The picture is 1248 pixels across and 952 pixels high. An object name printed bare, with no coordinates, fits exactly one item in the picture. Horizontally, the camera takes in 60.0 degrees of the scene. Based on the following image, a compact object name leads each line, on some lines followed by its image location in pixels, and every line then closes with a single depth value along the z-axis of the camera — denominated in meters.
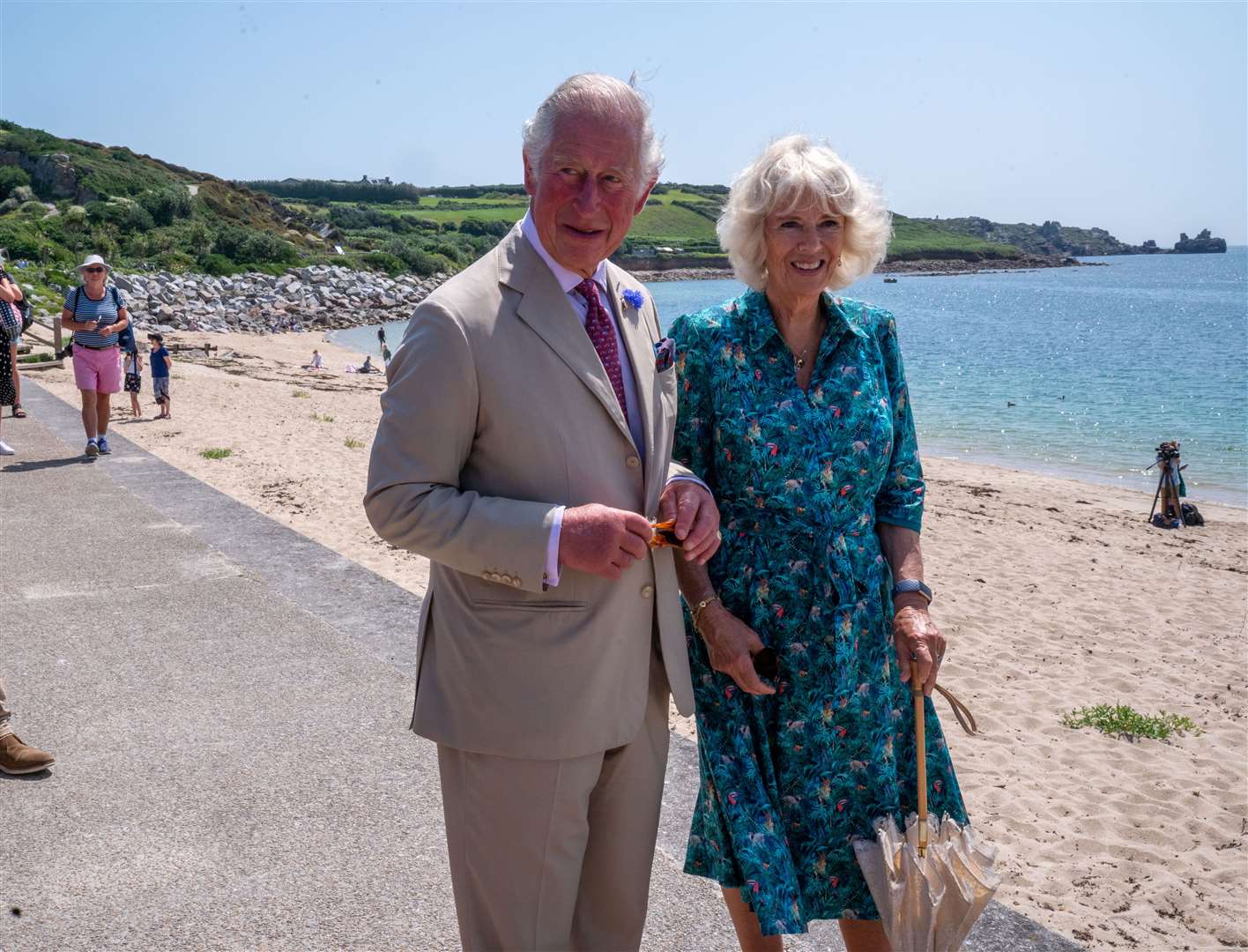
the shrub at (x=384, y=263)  62.72
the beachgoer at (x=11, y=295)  8.76
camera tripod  13.99
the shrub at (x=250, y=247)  53.97
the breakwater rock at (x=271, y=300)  41.16
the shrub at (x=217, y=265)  50.28
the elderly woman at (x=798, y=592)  2.38
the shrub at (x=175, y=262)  48.56
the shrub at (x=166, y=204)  53.97
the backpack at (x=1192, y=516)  14.07
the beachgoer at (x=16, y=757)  3.48
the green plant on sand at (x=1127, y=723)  6.15
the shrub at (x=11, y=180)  52.31
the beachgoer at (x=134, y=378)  14.55
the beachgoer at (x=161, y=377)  15.14
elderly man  1.88
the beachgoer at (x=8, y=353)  9.30
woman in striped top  9.45
